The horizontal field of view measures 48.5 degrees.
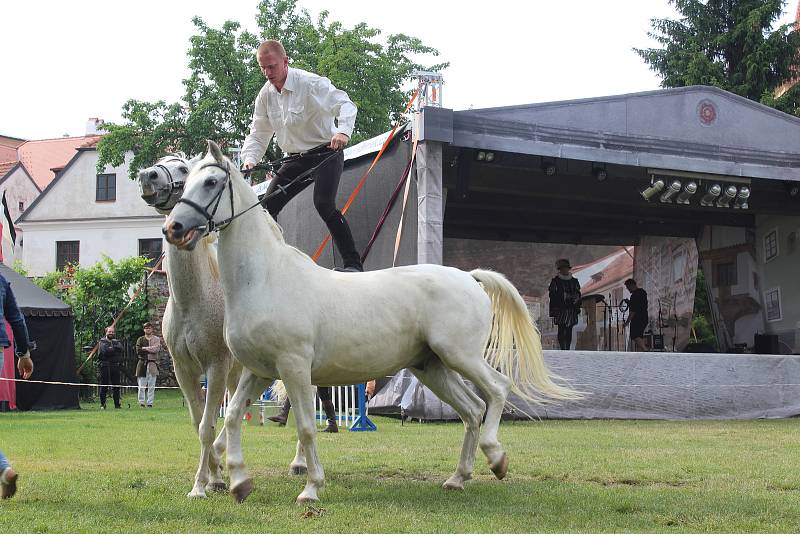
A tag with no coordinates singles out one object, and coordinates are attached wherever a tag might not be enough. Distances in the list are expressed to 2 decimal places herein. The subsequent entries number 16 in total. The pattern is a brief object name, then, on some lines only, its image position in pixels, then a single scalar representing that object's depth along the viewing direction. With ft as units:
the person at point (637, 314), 65.05
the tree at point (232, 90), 112.98
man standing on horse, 24.50
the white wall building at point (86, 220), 144.56
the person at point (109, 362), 62.80
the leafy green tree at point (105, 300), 85.40
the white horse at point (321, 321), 17.39
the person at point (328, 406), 33.42
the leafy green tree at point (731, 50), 105.70
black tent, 60.49
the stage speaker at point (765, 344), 66.39
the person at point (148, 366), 62.80
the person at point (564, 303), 60.80
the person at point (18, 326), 19.10
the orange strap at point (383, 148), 42.85
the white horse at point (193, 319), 18.83
